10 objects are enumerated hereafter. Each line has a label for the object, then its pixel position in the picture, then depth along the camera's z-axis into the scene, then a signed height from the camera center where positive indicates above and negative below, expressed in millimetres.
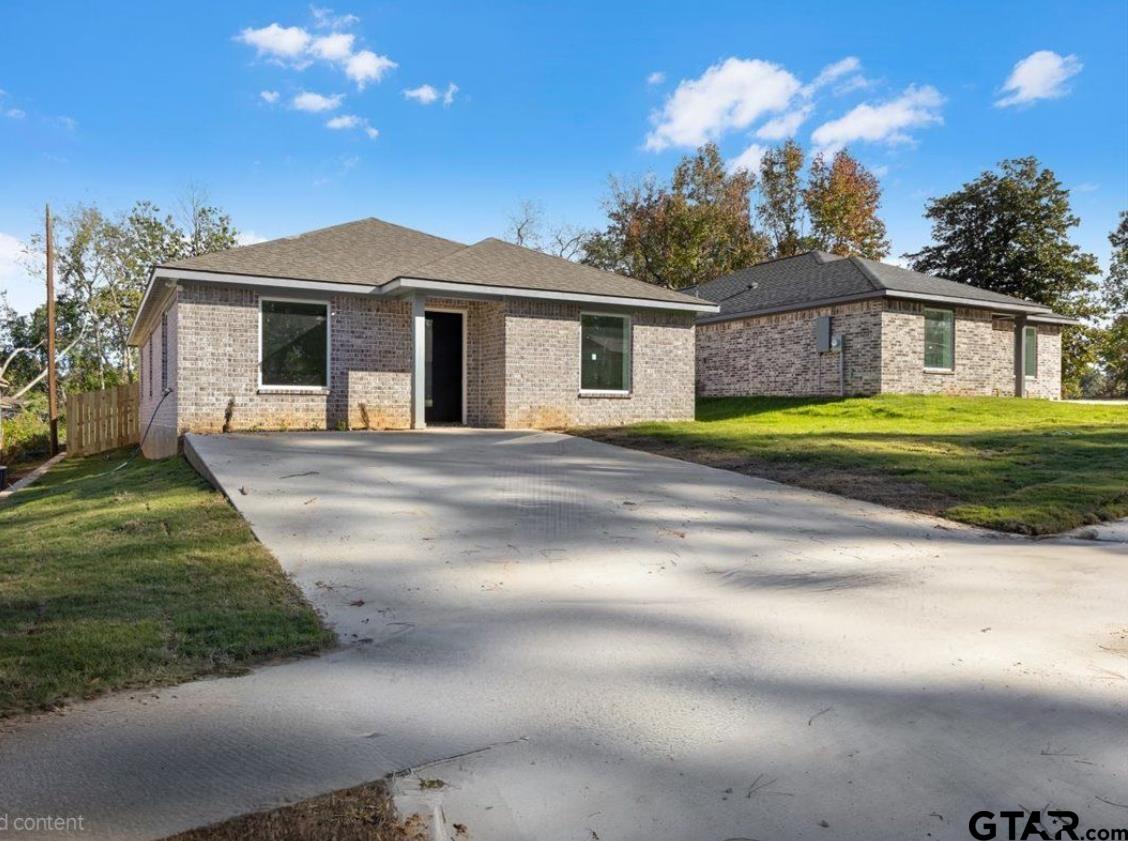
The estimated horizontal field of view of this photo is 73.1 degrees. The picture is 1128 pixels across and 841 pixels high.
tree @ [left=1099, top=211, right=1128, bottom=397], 40625 +5934
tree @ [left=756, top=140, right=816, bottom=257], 38625 +10694
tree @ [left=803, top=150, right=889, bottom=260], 37438 +9859
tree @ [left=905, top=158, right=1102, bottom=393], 34875 +7608
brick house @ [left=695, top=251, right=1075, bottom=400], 20094 +1932
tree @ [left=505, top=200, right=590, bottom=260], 40875 +9394
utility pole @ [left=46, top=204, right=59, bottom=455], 21578 +525
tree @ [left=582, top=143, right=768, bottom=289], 37250 +8985
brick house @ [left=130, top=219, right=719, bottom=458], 13477 +1268
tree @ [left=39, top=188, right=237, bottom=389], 38094 +7822
